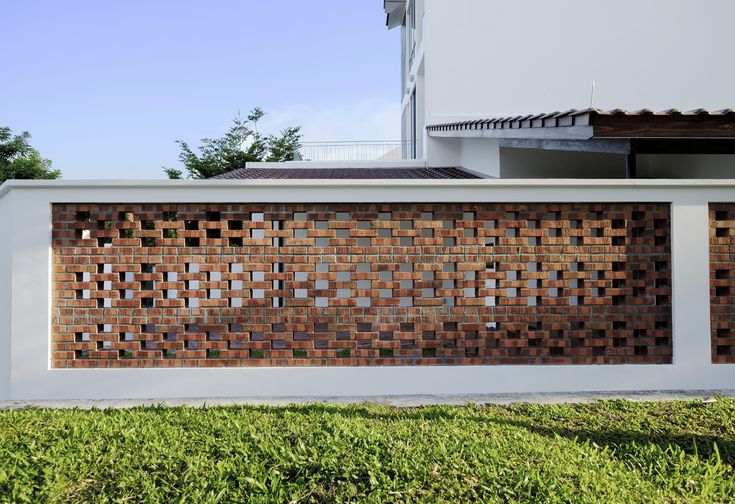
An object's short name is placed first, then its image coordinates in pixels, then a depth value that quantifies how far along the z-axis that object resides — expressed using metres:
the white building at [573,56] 13.93
